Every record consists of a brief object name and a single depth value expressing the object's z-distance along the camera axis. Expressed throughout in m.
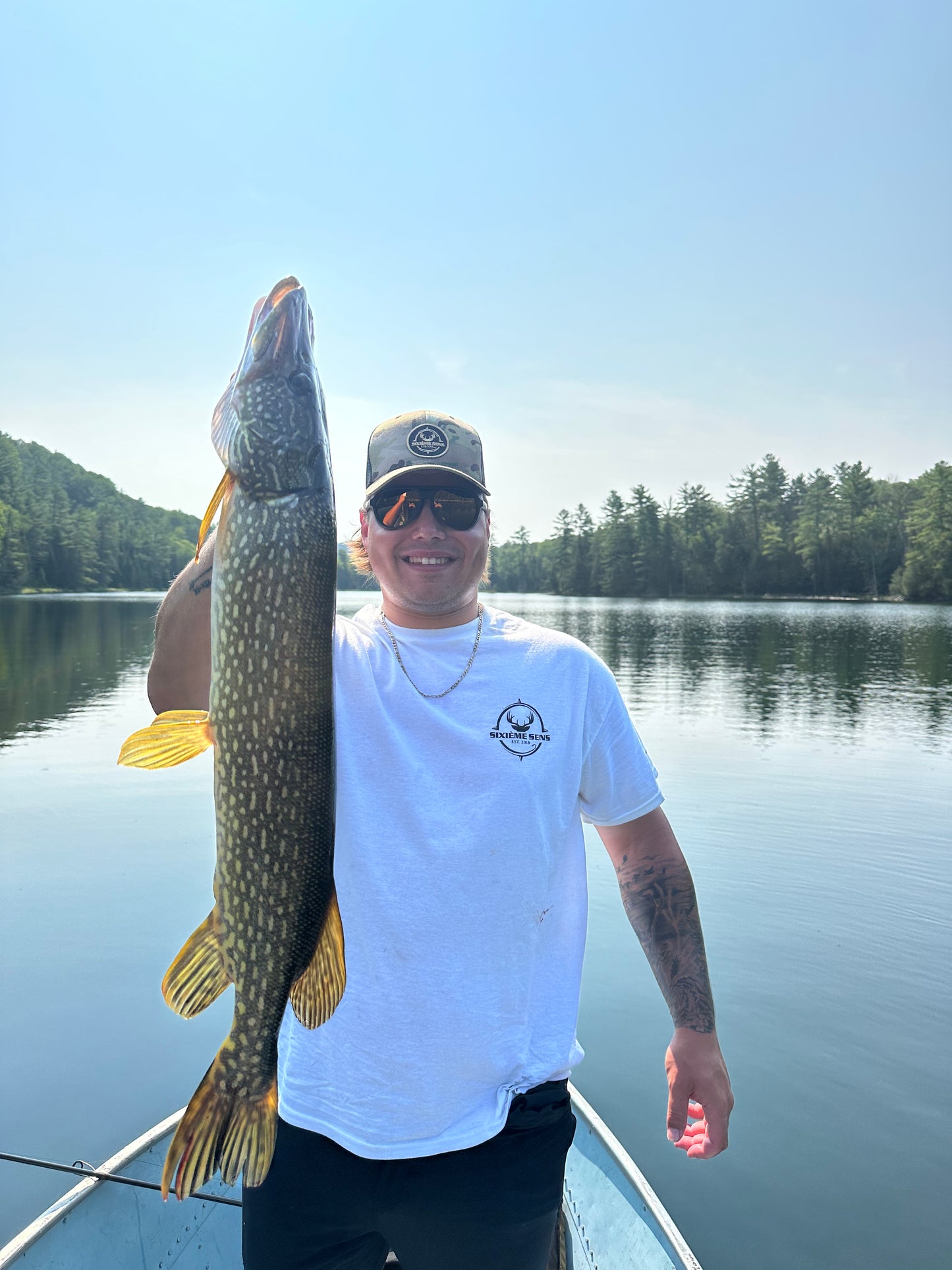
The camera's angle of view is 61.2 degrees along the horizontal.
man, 1.85
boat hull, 2.98
